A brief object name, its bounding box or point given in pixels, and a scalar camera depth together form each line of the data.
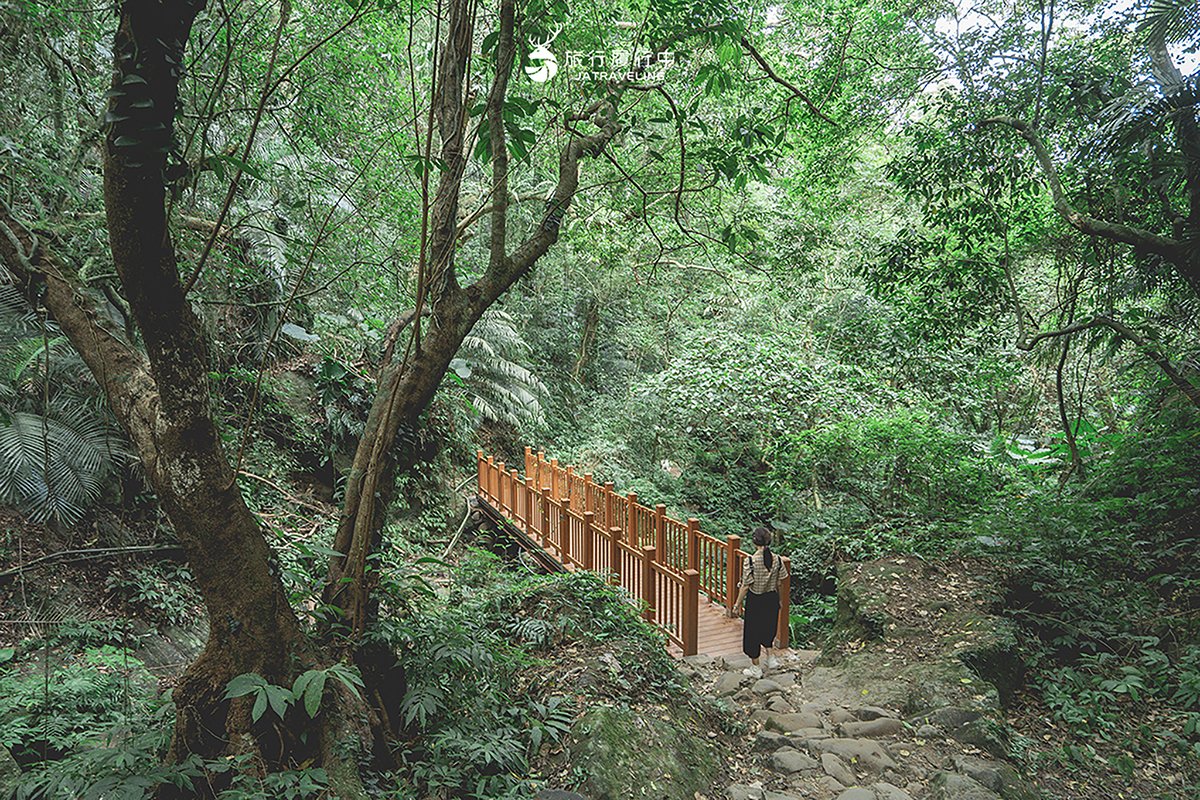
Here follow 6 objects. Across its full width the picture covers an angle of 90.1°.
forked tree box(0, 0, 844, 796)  1.88
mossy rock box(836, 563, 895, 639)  5.67
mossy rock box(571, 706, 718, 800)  3.00
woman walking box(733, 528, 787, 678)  5.53
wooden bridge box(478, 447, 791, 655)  5.93
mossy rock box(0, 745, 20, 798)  3.00
